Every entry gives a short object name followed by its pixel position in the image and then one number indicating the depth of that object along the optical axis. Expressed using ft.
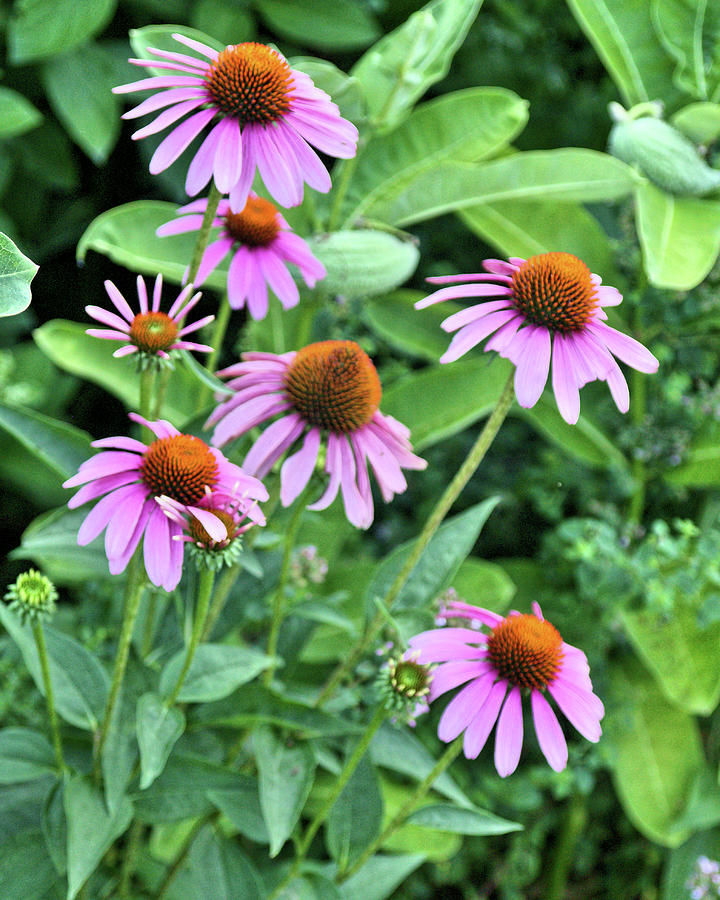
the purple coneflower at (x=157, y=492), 4.13
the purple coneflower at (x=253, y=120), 4.22
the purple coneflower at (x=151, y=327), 4.24
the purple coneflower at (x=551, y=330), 4.16
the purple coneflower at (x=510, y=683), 4.20
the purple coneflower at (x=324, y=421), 4.35
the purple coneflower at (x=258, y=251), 4.49
